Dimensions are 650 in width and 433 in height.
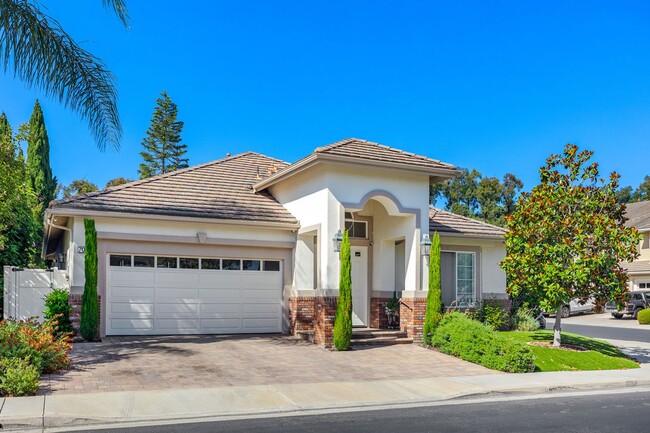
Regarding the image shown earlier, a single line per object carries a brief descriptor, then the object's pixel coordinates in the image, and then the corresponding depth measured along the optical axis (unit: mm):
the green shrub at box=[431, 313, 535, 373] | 14266
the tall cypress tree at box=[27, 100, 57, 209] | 33438
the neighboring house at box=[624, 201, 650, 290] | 38969
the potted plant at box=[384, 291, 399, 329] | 18953
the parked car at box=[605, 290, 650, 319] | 36156
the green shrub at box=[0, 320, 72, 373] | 11211
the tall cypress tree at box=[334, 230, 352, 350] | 15867
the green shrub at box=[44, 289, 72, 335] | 15539
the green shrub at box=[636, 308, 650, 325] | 32609
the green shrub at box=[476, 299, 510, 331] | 20141
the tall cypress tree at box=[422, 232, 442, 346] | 16922
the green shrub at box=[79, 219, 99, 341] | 15383
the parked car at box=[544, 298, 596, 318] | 38344
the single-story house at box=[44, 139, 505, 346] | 16703
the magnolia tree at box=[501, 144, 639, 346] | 16156
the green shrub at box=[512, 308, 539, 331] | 20922
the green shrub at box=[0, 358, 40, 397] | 9992
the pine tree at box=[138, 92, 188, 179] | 47844
